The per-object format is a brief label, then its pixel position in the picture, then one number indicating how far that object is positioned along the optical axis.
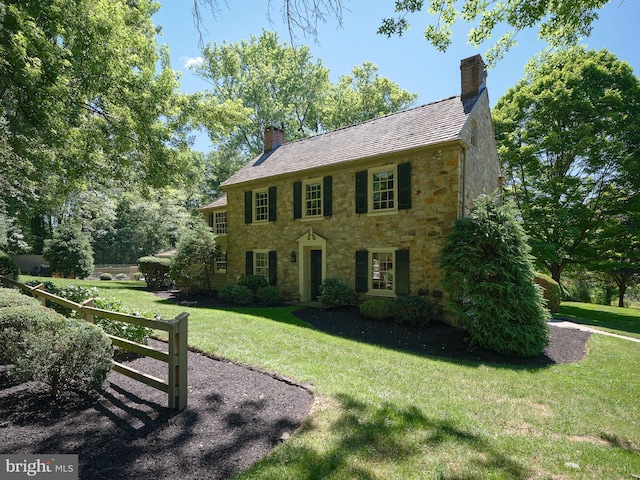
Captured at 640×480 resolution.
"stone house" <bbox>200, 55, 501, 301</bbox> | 10.16
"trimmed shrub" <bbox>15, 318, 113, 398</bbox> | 3.55
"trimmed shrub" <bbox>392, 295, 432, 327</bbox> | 9.33
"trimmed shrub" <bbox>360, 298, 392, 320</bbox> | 9.88
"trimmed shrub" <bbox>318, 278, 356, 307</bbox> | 11.26
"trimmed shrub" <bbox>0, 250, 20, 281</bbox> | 14.88
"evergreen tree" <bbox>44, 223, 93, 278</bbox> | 19.00
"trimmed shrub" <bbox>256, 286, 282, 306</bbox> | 13.02
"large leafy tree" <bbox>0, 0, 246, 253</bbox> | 6.22
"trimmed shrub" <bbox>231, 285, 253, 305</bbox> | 12.91
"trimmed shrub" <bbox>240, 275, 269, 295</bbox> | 13.85
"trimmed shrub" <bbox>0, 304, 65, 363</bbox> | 4.05
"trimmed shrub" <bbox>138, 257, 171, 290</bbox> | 17.12
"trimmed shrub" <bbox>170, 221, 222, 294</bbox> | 14.71
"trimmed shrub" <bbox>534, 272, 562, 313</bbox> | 13.03
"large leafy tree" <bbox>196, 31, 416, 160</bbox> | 25.92
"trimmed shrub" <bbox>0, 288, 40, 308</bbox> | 5.00
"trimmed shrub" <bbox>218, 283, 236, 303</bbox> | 13.26
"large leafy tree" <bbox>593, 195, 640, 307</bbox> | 14.94
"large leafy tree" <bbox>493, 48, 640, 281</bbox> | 15.16
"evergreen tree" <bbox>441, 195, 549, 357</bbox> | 7.66
